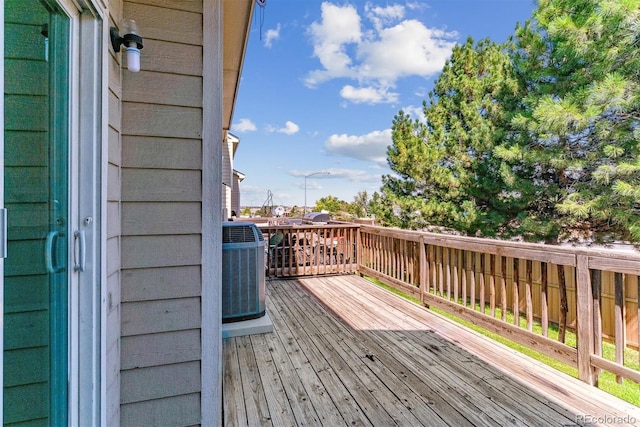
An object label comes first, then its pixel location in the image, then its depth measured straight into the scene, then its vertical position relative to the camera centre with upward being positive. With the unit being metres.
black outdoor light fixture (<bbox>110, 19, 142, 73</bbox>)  1.37 +0.79
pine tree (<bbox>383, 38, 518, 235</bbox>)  7.09 +1.69
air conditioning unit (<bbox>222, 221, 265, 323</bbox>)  2.88 -0.46
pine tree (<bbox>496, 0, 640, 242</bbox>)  4.95 +1.60
